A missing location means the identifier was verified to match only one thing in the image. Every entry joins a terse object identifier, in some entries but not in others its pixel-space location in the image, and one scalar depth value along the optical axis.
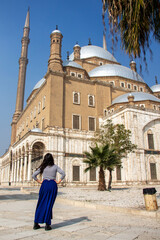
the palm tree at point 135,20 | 4.66
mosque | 25.06
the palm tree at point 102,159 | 15.71
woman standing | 4.03
